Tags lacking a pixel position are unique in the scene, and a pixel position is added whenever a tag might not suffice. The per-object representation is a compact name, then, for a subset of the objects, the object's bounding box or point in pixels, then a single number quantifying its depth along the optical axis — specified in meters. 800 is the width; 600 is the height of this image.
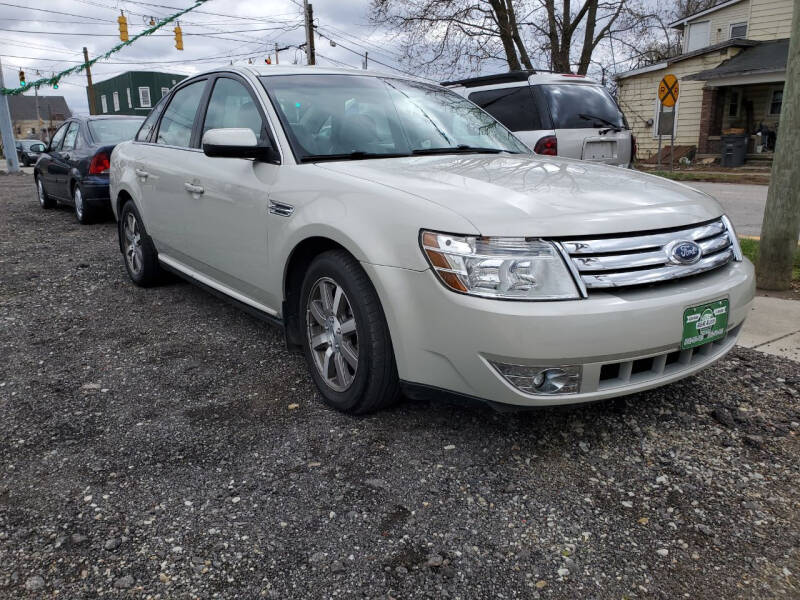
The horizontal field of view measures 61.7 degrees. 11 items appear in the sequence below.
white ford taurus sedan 2.45
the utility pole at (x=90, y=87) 41.42
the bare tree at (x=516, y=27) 22.38
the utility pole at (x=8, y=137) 21.77
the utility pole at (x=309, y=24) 30.78
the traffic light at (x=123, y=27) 18.34
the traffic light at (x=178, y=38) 20.29
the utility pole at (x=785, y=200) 4.84
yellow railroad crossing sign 16.89
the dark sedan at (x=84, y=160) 9.15
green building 50.81
